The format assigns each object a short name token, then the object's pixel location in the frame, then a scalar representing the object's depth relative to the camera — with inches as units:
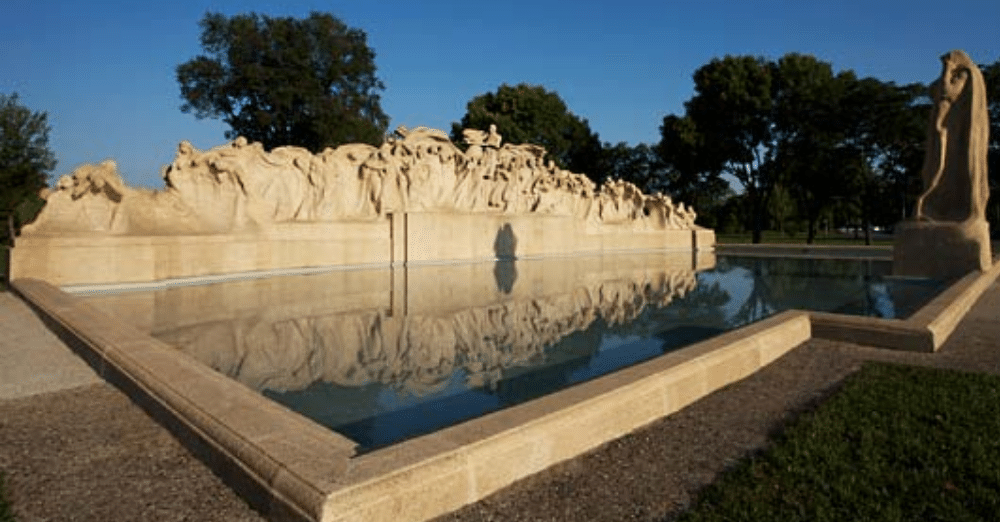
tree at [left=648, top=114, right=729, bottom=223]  1486.2
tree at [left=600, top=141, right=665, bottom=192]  2025.1
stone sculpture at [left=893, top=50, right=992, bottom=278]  502.9
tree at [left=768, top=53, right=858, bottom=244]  1336.1
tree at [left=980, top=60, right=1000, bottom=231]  1392.7
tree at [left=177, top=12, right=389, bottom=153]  1405.0
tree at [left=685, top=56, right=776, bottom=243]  1389.0
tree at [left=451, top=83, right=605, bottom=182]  1771.7
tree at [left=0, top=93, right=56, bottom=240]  1061.8
